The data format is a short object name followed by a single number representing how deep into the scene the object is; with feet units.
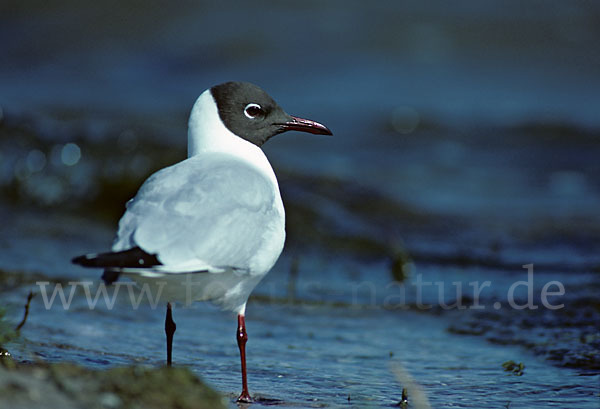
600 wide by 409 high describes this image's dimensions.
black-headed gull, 22.38
